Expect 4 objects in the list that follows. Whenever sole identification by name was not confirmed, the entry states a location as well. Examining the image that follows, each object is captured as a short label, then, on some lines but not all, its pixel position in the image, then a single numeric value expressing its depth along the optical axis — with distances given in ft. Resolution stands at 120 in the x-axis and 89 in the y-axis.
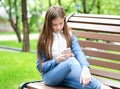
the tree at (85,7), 60.53
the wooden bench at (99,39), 13.28
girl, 11.21
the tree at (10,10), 73.46
